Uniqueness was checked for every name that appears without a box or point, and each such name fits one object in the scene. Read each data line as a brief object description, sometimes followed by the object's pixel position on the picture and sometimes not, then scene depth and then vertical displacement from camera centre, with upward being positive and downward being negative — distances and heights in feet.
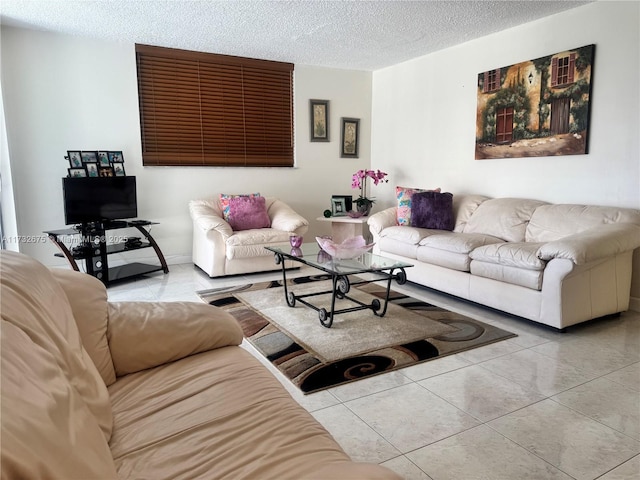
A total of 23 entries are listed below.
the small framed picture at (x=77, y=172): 13.67 +0.20
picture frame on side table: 18.03 -1.29
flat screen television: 12.97 -0.65
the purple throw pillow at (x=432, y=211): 14.01 -1.16
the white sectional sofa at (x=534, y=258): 9.28 -2.01
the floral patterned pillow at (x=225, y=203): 15.35 -0.93
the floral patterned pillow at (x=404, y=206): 14.35 -1.02
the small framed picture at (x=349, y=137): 19.08 +1.72
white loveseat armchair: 13.97 -2.09
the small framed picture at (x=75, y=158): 13.78 +0.65
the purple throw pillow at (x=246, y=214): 15.31 -1.31
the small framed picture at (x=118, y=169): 14.57 +0.30
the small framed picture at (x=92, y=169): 14.03 +0.29
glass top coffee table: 9.57 -2.06
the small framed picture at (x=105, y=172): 14.23 +0.20
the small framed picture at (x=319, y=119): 18.31 +2.41
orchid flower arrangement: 17.40 -0.09
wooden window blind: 15.48 +2.59
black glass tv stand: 12.87 -2.20
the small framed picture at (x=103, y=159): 14.27 +0.62
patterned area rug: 7.84 -3.40
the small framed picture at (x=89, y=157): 14.01 +0.68
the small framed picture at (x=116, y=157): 14.49 +0.70
